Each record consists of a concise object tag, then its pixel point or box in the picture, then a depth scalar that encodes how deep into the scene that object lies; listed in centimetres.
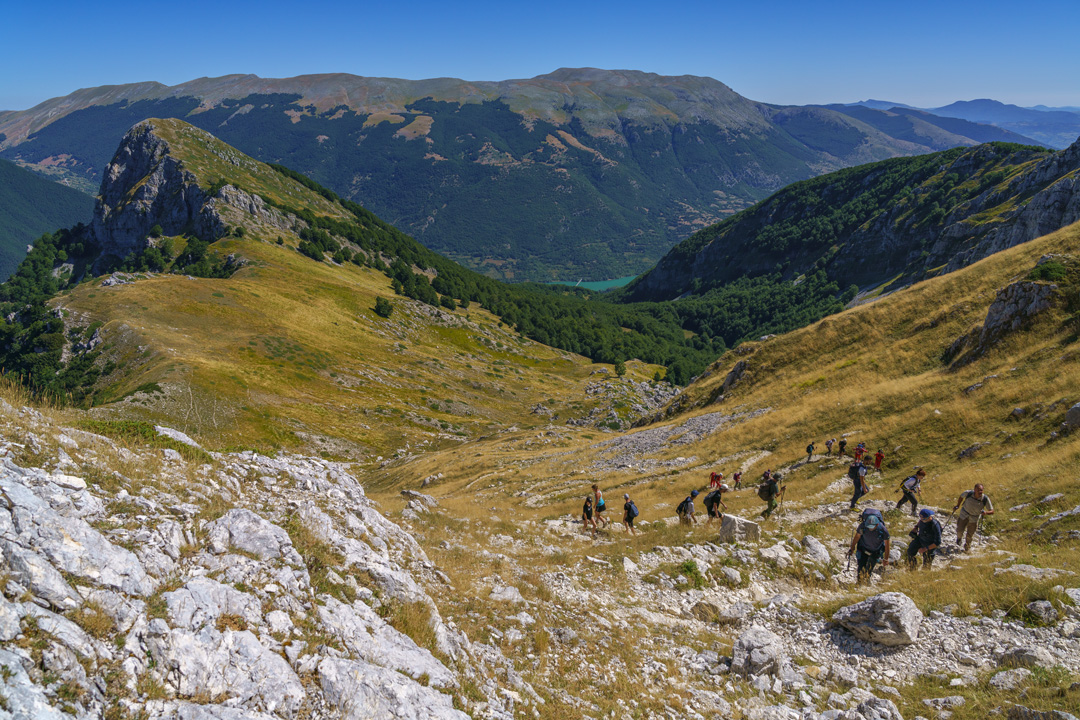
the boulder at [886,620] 1263
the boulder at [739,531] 2033
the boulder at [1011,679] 1057
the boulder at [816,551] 1848
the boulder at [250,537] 1142
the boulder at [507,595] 1607
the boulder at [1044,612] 1200
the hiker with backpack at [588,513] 2588
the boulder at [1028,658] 1092
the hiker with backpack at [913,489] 2048
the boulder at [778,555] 1847
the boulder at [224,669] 799
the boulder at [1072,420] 2112
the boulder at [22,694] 625
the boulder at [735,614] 1588
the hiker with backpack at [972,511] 1650
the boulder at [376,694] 881
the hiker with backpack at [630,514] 2456
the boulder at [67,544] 841
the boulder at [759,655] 1277
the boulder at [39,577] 771
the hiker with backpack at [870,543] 1598
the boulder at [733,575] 1794
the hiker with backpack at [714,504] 2425
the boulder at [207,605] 887
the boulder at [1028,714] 905
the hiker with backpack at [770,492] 2395
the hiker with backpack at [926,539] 1598
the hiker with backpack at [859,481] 2278
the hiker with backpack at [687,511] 2473
